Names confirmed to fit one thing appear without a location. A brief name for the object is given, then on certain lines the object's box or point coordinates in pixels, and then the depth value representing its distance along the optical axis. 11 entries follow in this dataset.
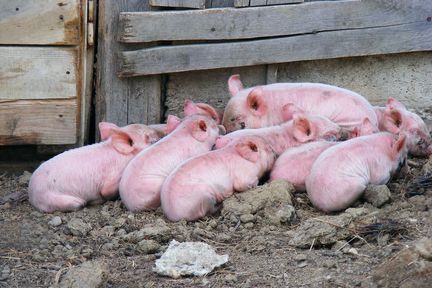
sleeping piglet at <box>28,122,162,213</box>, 11.55
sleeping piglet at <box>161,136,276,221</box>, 10.82
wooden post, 12.62
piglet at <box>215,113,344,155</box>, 11.67
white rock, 9.35
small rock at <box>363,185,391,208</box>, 10.73
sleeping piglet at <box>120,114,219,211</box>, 11.25
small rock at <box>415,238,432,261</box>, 8.37
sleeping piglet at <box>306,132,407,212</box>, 10.75
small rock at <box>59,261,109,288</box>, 8.80
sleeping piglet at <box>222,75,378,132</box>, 12.41
